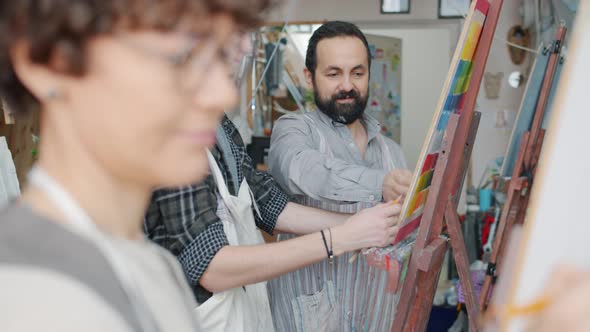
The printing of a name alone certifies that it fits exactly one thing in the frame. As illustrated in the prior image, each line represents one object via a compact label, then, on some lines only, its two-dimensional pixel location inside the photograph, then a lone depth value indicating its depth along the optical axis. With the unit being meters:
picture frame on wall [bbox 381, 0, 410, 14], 4.11
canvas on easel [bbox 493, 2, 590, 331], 0.50
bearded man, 1.57
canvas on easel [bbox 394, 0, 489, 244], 1.28
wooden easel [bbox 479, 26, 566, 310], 2.16
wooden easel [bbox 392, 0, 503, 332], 1.33
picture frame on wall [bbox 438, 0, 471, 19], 4.04
